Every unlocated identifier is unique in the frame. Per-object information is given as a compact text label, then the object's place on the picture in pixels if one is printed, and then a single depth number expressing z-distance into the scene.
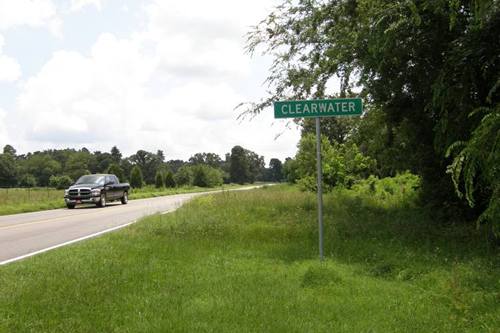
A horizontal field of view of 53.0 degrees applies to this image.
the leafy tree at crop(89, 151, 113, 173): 128.09
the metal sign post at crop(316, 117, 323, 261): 8.63
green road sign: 8.63
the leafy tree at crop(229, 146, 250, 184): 147.75
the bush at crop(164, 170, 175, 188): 79.75
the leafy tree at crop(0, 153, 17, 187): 111.25
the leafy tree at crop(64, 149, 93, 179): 117.46
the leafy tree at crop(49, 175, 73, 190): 82.88
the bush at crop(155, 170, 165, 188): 73.06
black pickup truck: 26.50
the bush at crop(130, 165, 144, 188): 67.00
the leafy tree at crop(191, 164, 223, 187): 97.50
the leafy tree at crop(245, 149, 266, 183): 154.34
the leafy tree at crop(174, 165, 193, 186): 97.16
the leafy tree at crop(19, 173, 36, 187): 113.19
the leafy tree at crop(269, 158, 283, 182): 169.48
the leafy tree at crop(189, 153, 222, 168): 163.38
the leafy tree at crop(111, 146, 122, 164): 138.49
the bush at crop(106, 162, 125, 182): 61.31
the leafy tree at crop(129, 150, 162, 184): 138.12
